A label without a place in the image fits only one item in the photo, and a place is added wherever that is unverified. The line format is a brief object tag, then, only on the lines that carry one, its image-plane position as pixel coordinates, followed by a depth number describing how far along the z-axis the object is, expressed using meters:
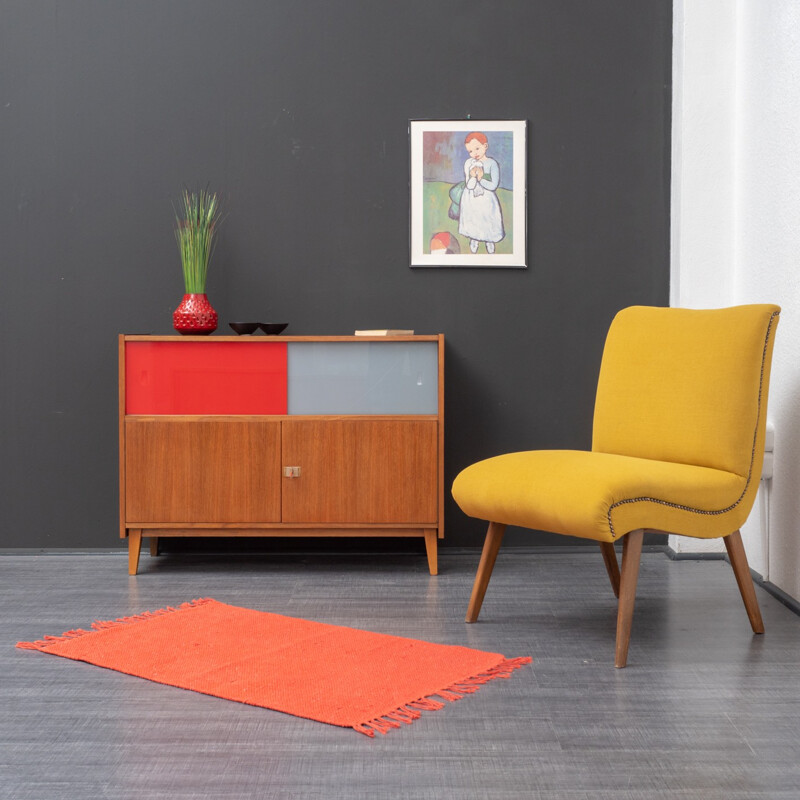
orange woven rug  2.30
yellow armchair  2.62
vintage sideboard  3.72
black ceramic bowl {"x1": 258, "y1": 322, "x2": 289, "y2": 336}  3.83
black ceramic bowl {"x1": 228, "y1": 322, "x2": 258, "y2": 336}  3.81
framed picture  4.07
